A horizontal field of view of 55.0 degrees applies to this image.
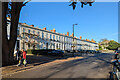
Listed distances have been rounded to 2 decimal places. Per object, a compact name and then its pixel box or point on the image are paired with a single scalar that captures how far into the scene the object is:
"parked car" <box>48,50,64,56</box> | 27.04
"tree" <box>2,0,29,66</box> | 11.56
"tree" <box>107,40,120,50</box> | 95.75
